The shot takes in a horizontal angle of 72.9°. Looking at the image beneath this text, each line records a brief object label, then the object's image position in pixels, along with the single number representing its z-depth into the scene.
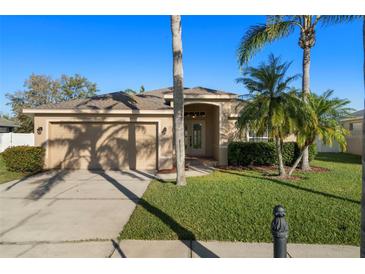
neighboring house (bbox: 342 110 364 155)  19.42
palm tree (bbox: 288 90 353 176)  9.23
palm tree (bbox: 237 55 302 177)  9.07
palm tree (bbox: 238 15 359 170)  11.09
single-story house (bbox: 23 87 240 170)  11.98
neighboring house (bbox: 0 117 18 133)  28.69
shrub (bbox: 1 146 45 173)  10.81
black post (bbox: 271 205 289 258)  2.89
